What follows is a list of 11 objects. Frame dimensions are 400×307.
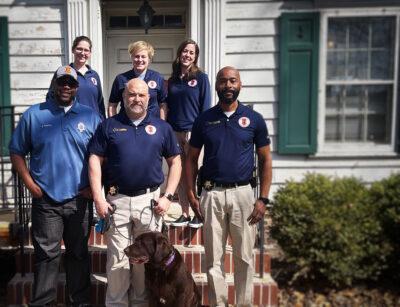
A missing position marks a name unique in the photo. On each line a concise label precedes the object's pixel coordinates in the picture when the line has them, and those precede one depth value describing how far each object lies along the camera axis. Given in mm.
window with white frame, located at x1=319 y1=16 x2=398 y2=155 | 5434
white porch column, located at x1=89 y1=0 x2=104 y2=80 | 5273
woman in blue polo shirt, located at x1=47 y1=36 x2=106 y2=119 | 3570
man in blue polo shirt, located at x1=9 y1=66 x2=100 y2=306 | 2859
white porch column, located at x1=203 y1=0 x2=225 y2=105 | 5262
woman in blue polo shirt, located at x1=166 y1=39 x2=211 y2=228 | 3684
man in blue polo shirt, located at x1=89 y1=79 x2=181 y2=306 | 2805
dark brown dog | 2758
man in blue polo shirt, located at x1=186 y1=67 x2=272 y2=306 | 2908
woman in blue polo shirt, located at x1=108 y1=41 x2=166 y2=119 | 3447
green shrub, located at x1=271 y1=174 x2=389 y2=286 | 3873
